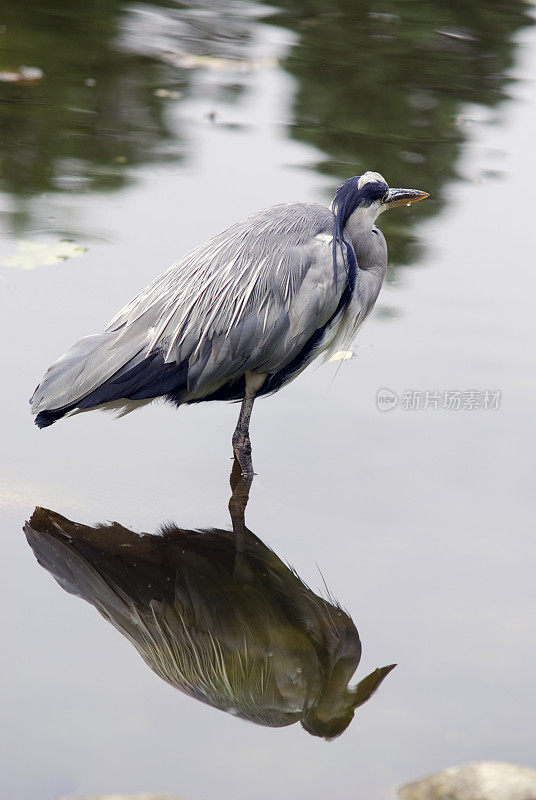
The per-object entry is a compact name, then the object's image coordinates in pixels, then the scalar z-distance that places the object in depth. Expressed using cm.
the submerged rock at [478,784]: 558
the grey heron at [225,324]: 831
